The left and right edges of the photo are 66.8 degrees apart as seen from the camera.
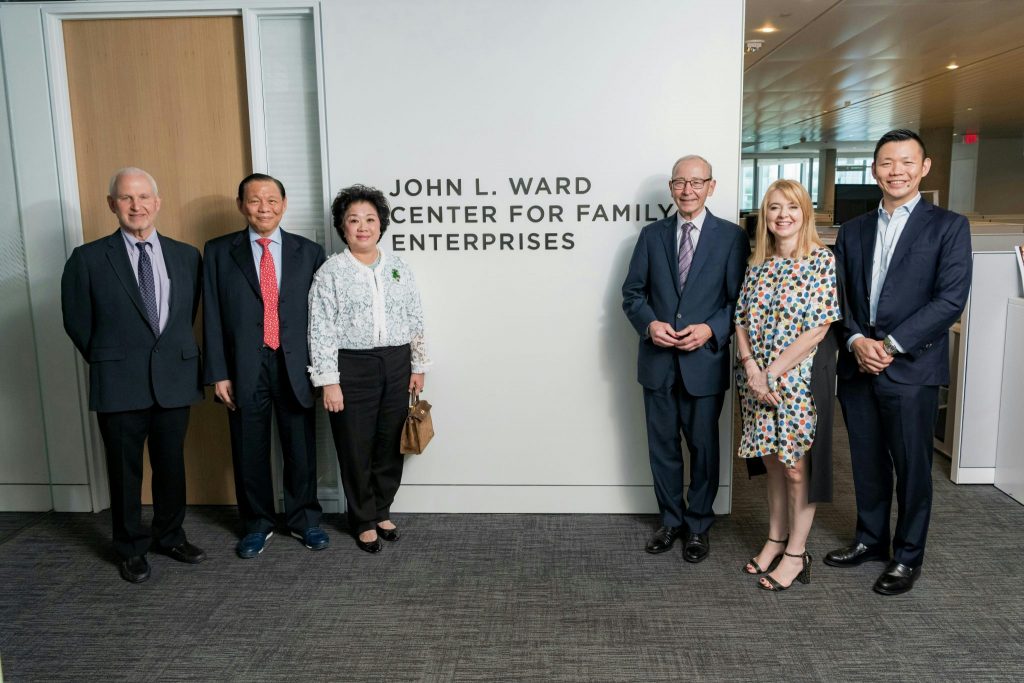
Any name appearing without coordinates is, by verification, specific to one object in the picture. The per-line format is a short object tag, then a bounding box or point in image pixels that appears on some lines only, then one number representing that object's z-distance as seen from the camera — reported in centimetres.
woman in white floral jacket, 338
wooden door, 382
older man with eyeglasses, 328
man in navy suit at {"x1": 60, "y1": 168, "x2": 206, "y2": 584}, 317
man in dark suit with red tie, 338
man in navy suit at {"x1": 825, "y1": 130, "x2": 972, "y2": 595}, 291
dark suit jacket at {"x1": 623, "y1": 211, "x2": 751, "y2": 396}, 328
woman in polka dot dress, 295
